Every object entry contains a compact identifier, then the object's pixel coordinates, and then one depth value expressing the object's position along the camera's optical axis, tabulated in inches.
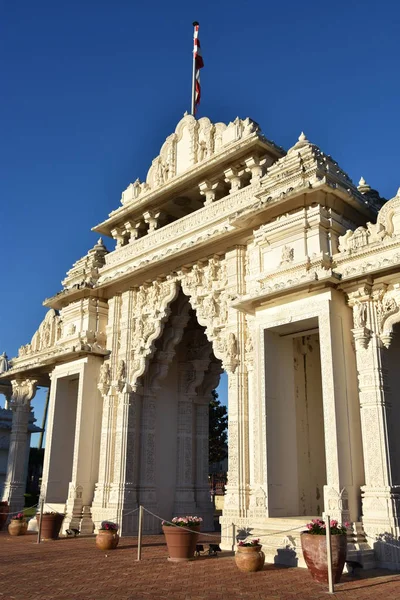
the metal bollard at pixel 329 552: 320.5
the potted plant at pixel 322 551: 342.0
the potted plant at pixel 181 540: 438.9
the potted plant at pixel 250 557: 379.9
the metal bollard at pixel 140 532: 437.2
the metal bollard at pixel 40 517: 571.5
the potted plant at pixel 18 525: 650.2
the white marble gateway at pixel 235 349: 429.1
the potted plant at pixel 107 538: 506.9
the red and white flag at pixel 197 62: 735.5
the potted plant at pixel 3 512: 727.1
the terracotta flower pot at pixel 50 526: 593.0
